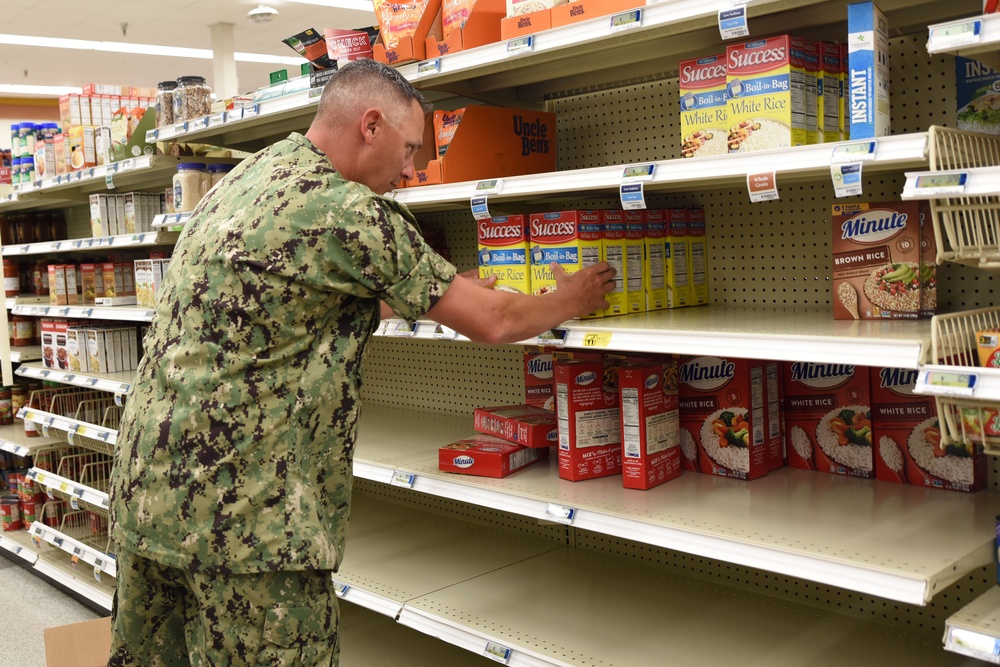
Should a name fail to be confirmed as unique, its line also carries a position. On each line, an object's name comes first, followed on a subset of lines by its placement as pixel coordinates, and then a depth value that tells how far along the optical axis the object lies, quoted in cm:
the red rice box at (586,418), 243
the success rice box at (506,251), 246
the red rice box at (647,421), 229
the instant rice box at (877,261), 195
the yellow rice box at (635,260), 237
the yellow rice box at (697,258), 257
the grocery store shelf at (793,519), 170
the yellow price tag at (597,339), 212
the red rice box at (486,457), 256
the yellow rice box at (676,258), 250
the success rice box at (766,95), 189
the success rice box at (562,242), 230
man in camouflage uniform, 184
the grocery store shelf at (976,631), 150
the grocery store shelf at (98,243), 380
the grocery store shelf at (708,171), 163
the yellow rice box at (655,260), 244
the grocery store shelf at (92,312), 379
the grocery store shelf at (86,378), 398
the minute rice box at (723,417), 228
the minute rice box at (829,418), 221
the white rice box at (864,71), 171
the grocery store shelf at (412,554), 281
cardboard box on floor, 310
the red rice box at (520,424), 264
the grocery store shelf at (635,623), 220
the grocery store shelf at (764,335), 164
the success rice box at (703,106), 202
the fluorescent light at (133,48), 1012
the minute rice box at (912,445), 207
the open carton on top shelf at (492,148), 257
